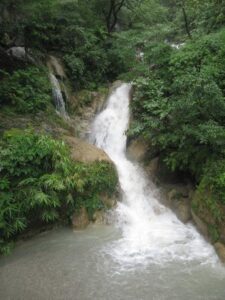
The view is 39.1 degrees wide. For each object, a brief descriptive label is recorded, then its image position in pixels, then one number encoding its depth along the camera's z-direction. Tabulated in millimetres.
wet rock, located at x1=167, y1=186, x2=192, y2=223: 8727
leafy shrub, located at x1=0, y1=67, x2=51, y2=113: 10586
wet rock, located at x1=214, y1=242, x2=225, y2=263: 6809
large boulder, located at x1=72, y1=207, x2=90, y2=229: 8258
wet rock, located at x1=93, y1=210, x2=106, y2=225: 8448
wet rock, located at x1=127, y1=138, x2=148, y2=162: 10831
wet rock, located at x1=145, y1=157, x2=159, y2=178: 10258
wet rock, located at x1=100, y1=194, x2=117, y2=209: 8805
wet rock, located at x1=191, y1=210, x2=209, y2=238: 7691
